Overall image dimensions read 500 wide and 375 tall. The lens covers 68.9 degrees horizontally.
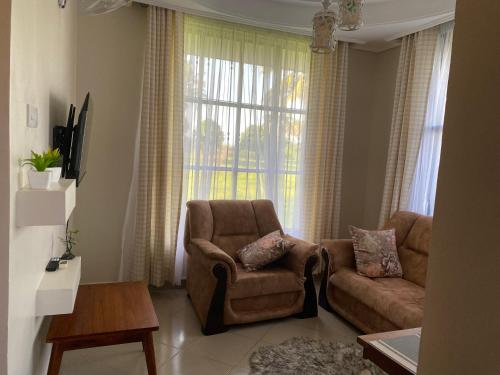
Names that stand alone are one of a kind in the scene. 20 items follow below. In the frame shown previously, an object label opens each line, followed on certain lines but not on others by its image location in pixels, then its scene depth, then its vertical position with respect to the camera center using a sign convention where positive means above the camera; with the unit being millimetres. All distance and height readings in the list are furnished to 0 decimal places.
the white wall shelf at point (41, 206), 1243 -249
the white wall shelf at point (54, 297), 1568 -693
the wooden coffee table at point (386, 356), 1192 -700
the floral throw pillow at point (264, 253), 3066 -871
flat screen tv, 1855 -22
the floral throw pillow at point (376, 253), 3072 -827
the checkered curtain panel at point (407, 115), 3515 +429
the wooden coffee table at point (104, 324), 1805 -970
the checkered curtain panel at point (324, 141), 3914 +138
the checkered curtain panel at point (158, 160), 3287 -161
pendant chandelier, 2258 +842
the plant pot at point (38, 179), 1315 -158
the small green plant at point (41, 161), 1330 -96
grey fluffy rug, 2324 -1385
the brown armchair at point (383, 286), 2543 -1005
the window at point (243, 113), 3504 +358
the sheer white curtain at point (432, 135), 3408 +240
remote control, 1826 -655
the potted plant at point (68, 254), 2029 -663
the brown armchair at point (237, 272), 2756 -1000
